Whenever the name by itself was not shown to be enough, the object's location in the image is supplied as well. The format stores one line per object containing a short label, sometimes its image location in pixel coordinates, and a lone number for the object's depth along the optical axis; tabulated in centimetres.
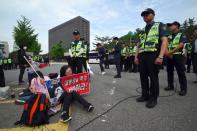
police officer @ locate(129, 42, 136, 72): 780
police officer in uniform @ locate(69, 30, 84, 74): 443
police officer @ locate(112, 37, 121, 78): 579
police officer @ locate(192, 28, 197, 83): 432
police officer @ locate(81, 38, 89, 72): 454
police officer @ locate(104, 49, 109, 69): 1119
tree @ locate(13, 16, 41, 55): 2516
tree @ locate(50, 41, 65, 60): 5013
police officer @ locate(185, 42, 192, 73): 709
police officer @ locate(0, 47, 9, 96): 333
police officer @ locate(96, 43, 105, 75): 756
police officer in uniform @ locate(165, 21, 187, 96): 324
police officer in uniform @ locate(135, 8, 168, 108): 255
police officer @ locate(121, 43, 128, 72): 818
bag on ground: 200
